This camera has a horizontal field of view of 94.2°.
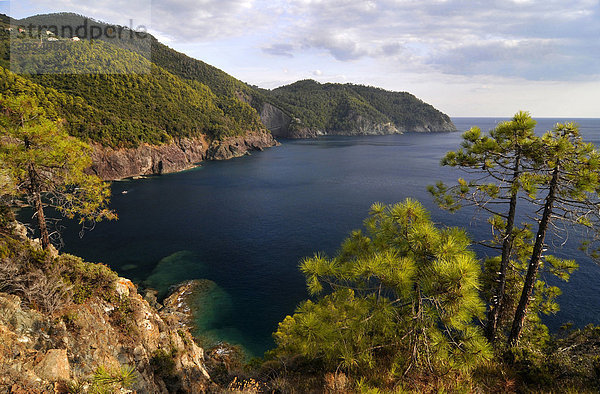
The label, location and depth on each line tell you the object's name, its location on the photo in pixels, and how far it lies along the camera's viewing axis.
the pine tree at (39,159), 14.39
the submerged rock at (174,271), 37.28
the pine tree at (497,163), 10.89
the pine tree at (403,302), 7.31
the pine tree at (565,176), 9.68
